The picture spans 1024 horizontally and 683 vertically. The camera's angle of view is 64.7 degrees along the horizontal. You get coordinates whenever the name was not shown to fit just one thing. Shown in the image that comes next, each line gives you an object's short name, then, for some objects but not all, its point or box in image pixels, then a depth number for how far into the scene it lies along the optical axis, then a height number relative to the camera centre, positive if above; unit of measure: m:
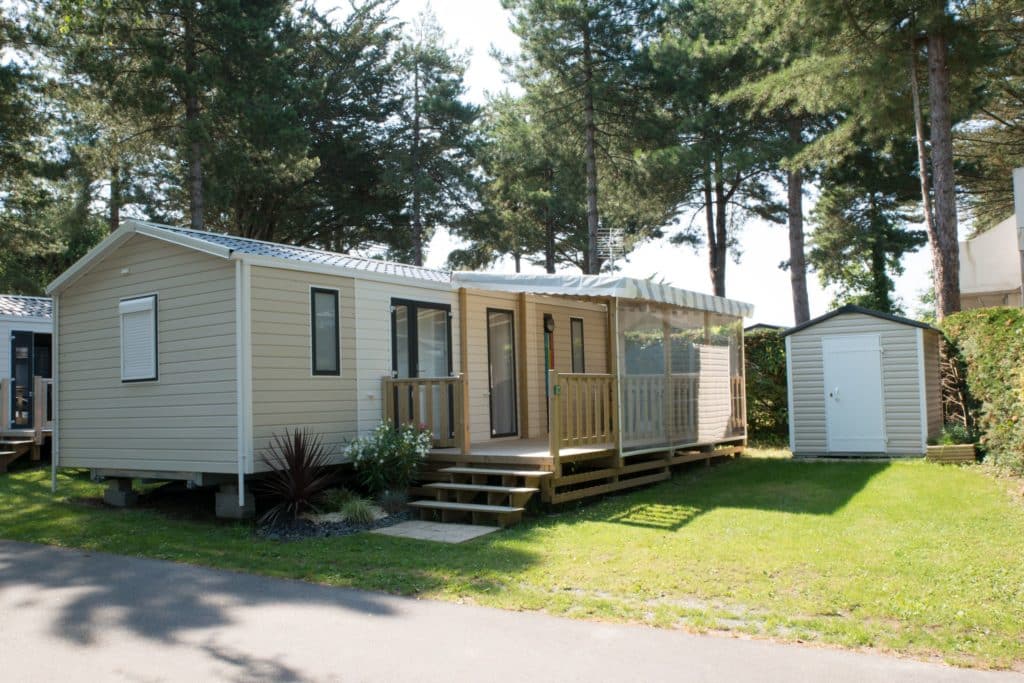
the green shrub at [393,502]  8.90 -1.18
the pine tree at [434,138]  22.11 +7.12
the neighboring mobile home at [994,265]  19.89 +2.87
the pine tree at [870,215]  20.38 +4.55
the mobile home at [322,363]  8.76 +0.41
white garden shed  12.16 -0.04
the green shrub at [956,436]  11.88 -0.83
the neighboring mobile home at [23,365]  14.10 +0.78
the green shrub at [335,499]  8.69 -1.11
